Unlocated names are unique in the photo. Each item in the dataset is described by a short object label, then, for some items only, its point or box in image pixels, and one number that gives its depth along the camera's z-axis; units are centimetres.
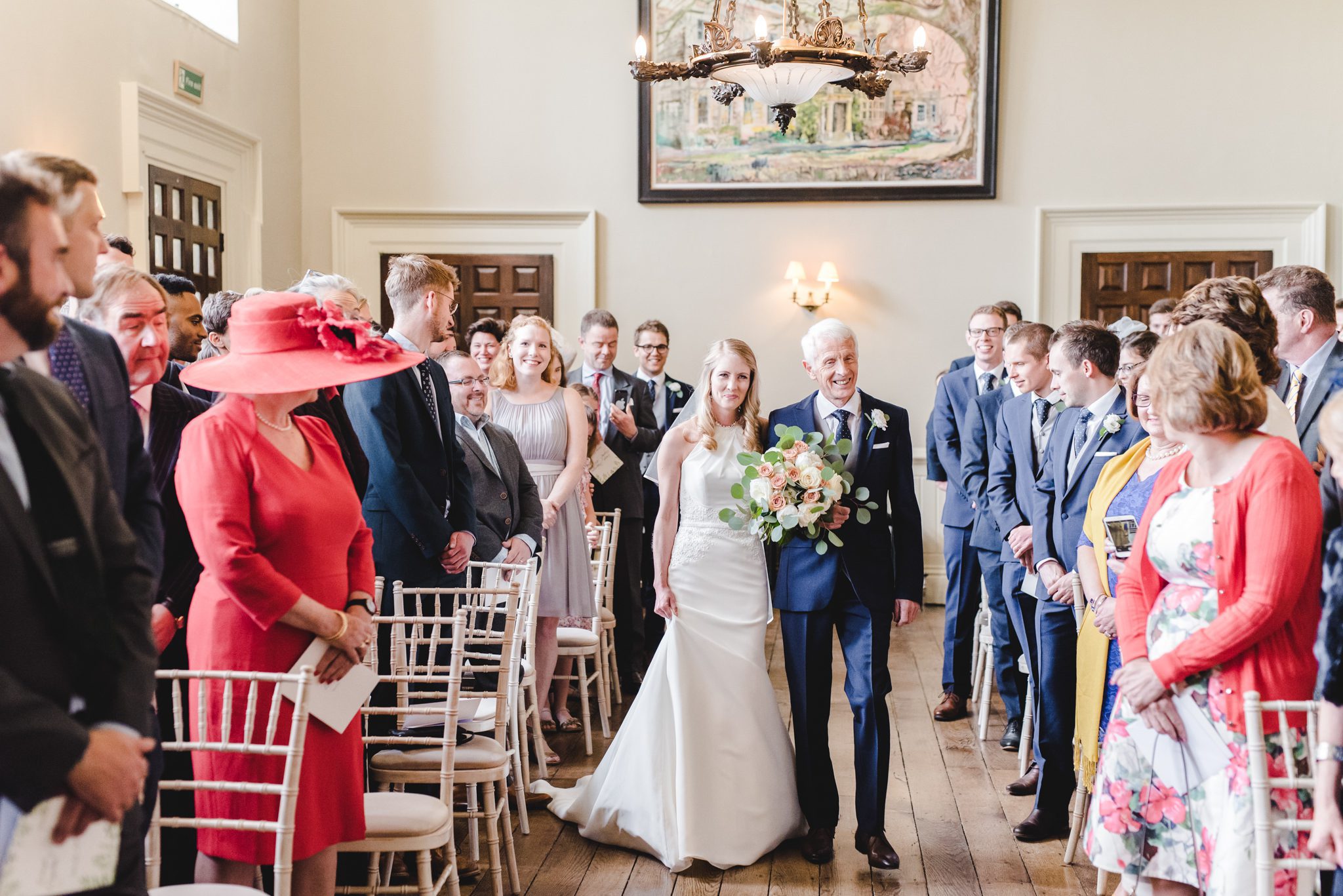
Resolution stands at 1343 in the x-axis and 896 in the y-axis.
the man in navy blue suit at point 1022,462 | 426
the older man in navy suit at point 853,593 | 362
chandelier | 440
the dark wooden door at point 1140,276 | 804
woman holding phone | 313
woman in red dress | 236
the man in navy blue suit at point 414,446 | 360
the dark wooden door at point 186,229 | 628
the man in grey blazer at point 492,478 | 441
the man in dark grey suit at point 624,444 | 601
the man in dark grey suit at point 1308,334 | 325
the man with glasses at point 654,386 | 645
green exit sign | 636
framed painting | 800
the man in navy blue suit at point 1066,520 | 373
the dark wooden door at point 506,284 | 843
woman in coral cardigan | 222
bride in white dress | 367
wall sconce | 806
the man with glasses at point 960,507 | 547
